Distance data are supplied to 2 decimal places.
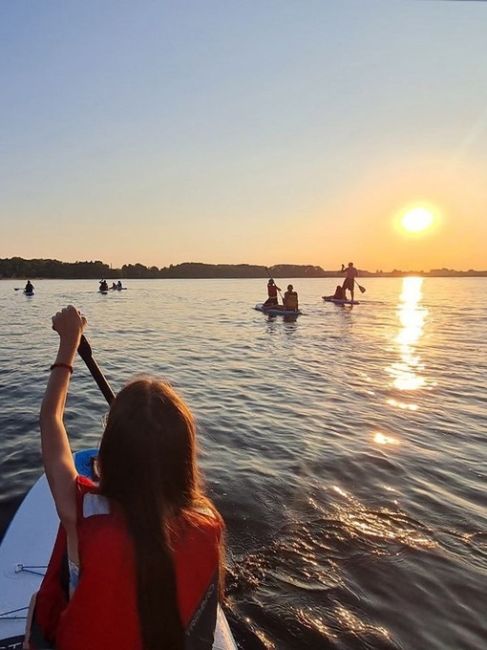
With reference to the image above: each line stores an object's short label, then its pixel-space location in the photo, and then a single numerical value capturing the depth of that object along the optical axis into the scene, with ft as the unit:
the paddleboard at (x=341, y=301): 129.70
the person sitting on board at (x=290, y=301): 99.38
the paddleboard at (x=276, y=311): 99.35
